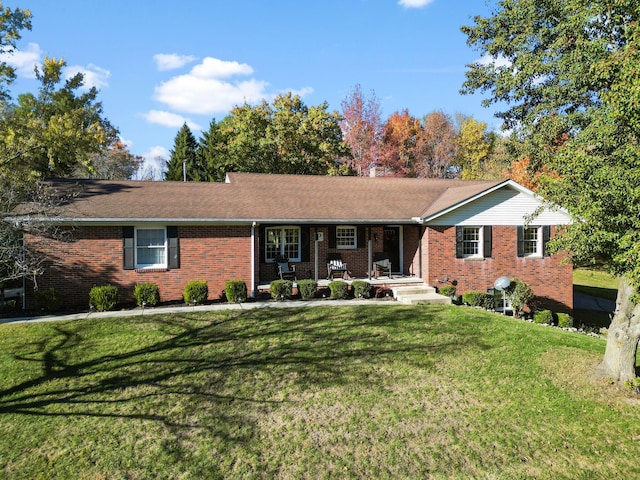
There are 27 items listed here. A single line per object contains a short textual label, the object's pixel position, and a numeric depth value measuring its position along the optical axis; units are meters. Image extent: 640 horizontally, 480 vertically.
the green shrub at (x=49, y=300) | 11.78
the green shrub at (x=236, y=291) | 13.09
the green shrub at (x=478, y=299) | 14.61
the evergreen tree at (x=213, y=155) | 33.25
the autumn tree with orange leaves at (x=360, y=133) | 36.66
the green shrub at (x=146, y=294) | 12.61
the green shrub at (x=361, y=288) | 14.26
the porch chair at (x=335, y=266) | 16.16
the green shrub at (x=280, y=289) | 13.69
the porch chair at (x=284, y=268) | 15.19
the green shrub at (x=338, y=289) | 13.99
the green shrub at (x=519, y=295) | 14.81
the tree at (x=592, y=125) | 6.79
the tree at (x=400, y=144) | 38.28
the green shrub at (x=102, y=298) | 11.96
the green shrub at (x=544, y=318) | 14.19
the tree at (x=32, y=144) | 11.40
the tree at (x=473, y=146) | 41.38
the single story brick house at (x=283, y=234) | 13.07
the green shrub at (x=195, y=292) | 12.74
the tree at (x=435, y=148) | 40.69
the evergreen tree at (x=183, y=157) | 40.97
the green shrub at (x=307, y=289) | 13.83
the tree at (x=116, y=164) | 36.28
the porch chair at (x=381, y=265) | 16.38
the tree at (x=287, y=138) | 28.83
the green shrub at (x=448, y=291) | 14.95
